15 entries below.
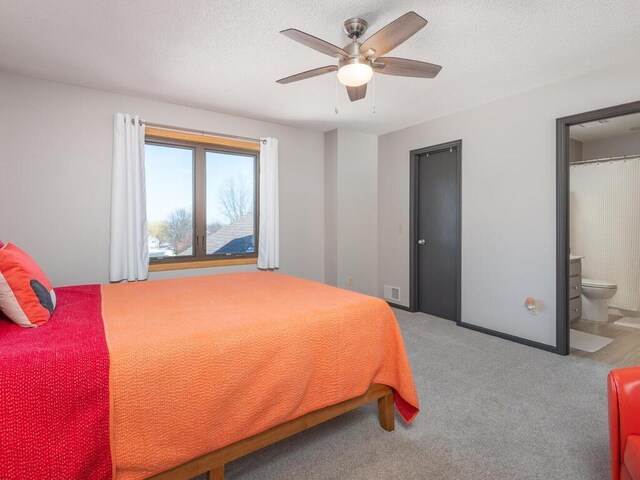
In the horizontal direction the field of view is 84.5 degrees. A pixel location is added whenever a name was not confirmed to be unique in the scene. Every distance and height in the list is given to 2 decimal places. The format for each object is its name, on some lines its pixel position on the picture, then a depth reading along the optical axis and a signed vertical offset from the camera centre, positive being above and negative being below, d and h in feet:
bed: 3.71 -1.81
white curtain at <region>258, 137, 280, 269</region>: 14.03 +1.39
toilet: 13.15 -2.40
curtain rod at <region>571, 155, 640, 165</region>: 14.25 +3.22
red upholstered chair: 4.12 -2.15
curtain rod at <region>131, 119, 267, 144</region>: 11.95 +3.85
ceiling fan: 6.00 +3.56
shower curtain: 14.16 +0.53
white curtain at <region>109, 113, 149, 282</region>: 11.09 +1.10
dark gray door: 13.74 +0.17
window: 12.44 +1.41
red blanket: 3.52 -1.81
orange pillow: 4.89 -0.80
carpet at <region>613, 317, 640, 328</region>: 12.92 -3.25
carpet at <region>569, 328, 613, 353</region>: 10.84 -3.41
